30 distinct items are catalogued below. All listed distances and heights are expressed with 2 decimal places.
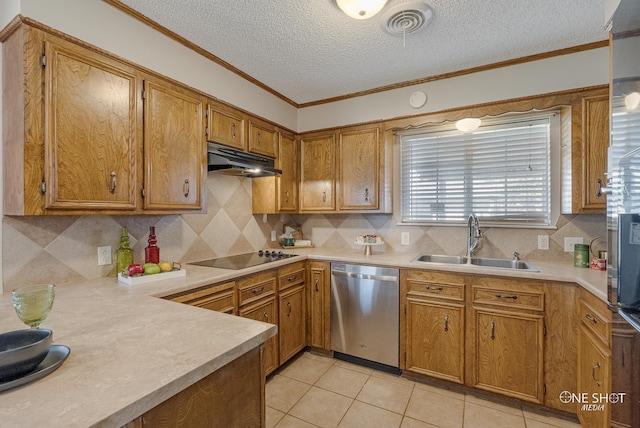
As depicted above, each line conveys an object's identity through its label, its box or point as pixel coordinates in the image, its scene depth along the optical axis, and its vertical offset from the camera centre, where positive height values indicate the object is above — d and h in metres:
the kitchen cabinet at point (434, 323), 2.16 -0.85
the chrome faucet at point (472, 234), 2.55 -0.19
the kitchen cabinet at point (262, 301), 2.10 -0.67
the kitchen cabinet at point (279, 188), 2.98 +0.25
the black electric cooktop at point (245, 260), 2.27 -0.41
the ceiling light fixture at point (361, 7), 1.60 +1.15
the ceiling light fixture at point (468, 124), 2.45 +0.74
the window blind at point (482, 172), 2.45 +0.37
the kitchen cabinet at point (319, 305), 2.67 -0.86
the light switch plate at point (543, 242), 2.39 -0.24
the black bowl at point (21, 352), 0.69 -0.36
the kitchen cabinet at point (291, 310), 2.46 -0.87
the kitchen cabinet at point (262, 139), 2.64 +0.69
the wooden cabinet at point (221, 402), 0.78 -0.58
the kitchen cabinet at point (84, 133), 1.36 +0.42
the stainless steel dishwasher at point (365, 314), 2.39 -0.87
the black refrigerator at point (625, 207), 1.05 +0.02
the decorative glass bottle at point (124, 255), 1.87 -0.27
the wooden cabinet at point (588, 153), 2.00 +0.42
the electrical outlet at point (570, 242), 2.30 -0.23
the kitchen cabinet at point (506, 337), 1.95 -0.86
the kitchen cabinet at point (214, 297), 1.70 -0.53
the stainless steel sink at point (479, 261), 2.39 -0.43
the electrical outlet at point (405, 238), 2.92 -0.26
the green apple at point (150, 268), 1.80 -0.35
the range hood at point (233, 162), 2.21 +0.40
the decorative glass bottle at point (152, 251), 1.99 -0.27
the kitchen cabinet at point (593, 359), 1.42 -0.79
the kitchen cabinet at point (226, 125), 2.23 +0.70
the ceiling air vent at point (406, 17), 1.73 +1.22
